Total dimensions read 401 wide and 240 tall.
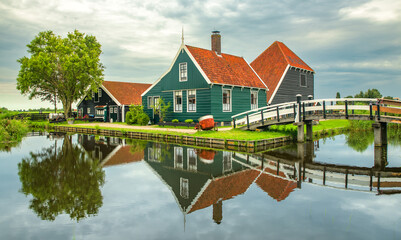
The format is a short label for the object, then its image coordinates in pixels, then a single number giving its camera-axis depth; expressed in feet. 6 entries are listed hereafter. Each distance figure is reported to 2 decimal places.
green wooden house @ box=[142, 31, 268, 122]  82.58
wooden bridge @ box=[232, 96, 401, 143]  55.36
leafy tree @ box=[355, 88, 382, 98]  168.76
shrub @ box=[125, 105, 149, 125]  98.27
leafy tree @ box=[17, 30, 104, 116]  123.85
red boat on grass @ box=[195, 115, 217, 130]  67.32
